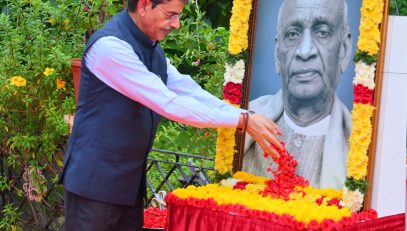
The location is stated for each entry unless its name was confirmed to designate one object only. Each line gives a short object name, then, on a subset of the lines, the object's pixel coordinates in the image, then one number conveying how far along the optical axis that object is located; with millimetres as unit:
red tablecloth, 3494
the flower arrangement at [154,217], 4348
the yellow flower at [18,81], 5312
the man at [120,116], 3266
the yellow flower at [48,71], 5254
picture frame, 4016
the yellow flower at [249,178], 3957
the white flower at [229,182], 3998
